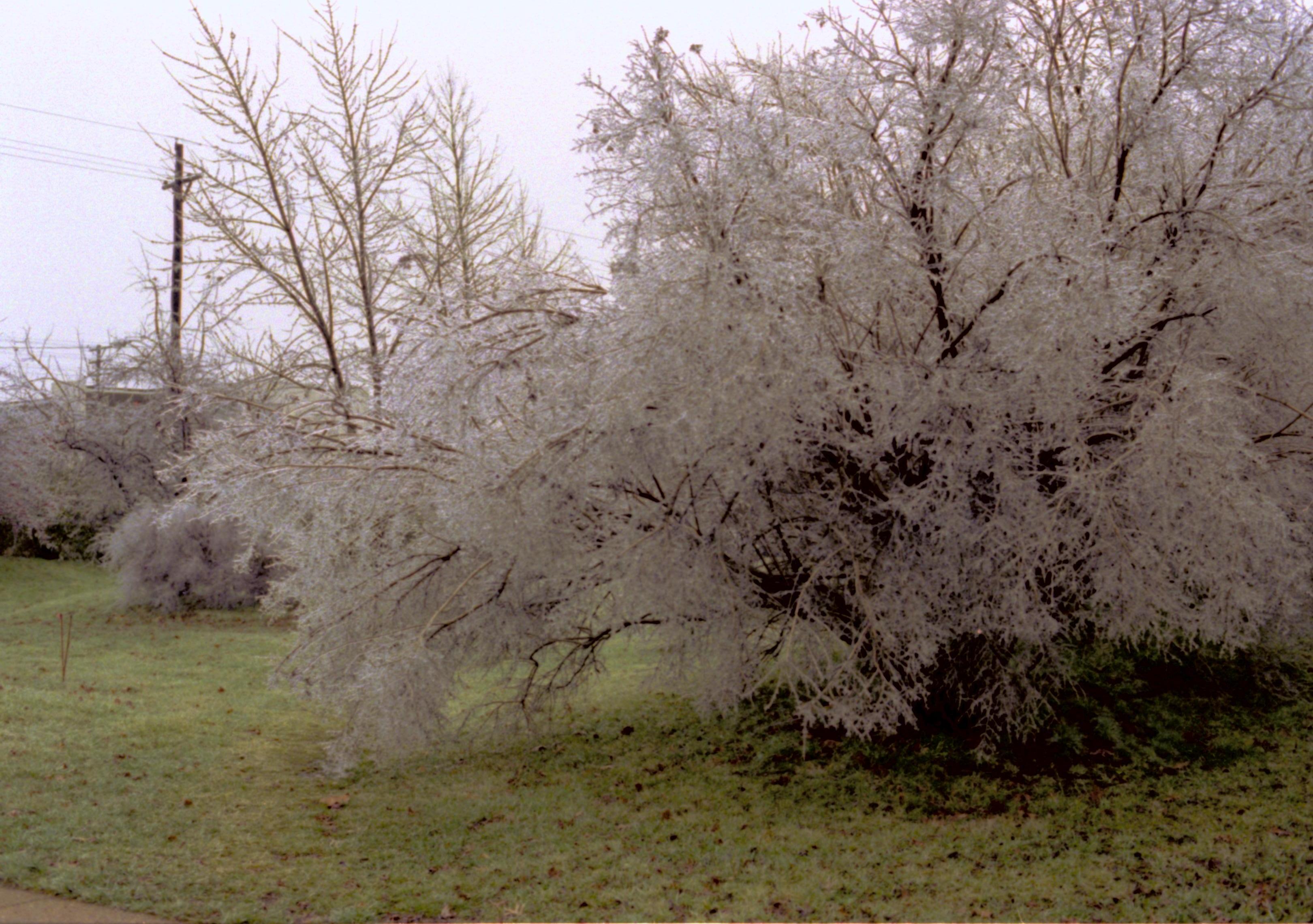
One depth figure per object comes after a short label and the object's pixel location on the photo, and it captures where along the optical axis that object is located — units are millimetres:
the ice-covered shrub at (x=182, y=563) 20156
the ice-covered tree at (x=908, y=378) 6789
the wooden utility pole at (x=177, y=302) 24094
